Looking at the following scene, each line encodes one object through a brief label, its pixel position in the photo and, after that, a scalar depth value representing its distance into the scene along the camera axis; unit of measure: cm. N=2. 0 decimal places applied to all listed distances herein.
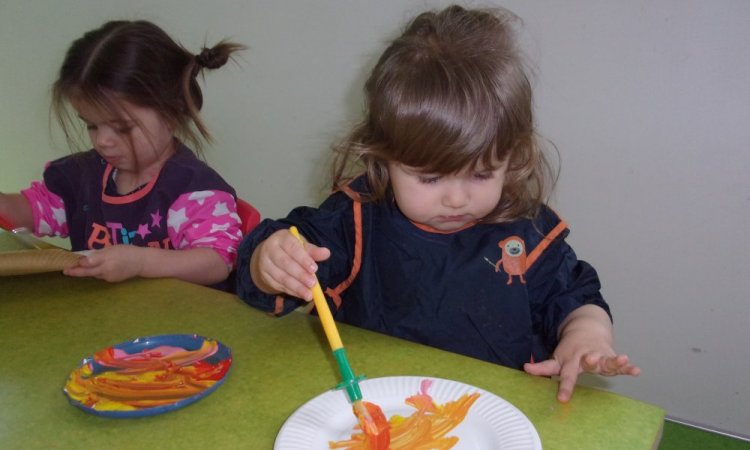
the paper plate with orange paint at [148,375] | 63
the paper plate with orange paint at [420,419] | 57
